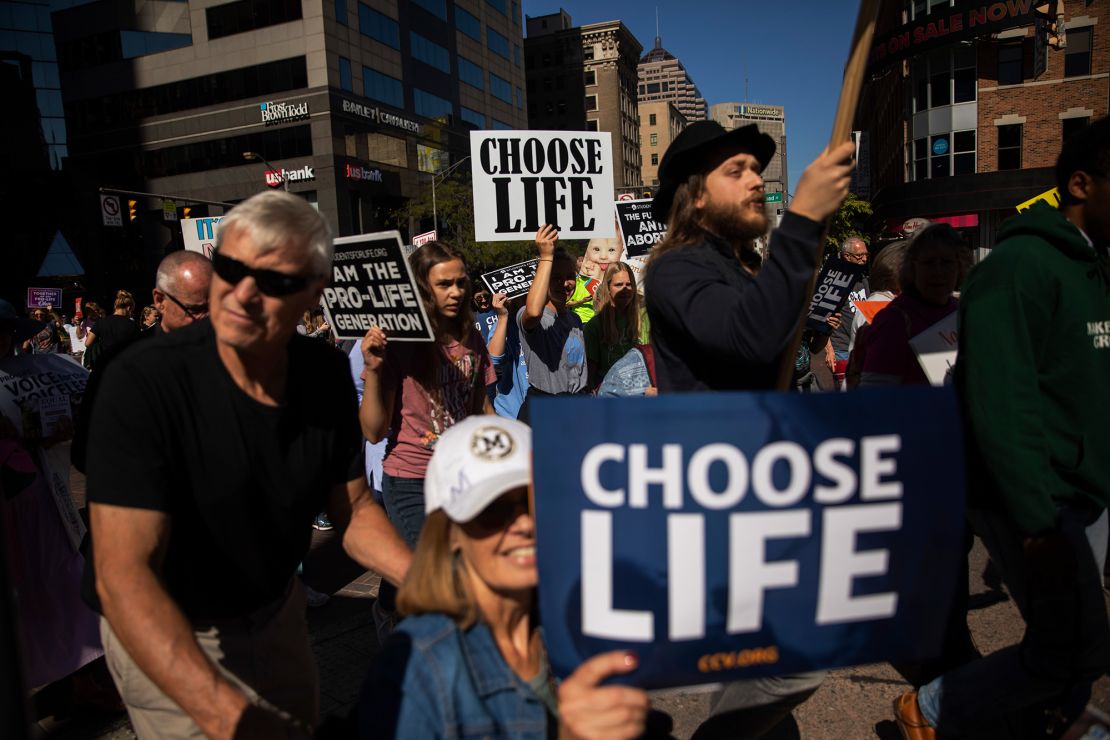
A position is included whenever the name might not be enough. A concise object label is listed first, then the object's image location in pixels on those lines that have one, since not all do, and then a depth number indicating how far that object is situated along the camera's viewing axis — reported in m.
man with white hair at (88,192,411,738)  1.75
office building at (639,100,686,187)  135.25
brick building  30.39
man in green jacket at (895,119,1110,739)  2.33
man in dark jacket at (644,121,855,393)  1.94
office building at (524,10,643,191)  101.88
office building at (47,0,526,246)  46.00
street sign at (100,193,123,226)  25.00
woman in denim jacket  1.49
